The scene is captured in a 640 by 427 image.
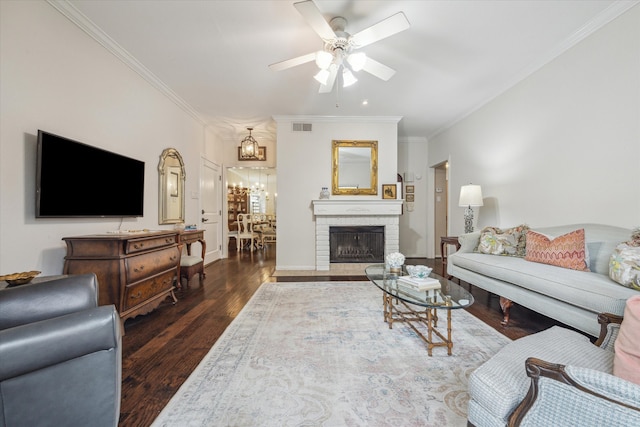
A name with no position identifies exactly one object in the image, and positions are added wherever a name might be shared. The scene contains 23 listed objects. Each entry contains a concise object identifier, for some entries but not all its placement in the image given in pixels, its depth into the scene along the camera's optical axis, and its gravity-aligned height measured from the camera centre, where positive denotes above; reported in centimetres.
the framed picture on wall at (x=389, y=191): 460 +42
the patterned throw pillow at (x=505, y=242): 288 -33
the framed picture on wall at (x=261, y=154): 563 +135
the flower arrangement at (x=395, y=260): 237 -44
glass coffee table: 165 -59
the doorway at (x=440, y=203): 571 +26
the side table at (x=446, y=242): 371 -44
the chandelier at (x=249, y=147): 505 +137
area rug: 125 -100
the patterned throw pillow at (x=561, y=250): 213 -33
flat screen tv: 184 +28
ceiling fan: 184 +144
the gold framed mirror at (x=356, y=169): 458 +83
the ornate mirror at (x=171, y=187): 338 +38
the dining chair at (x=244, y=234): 677 -56
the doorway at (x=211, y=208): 475 +11
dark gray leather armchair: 81 -55
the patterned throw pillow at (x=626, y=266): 162 -35
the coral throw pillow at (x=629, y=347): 82 -46
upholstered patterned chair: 67 -59
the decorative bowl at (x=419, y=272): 203 -48
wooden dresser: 199 -43
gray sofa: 166 -54
